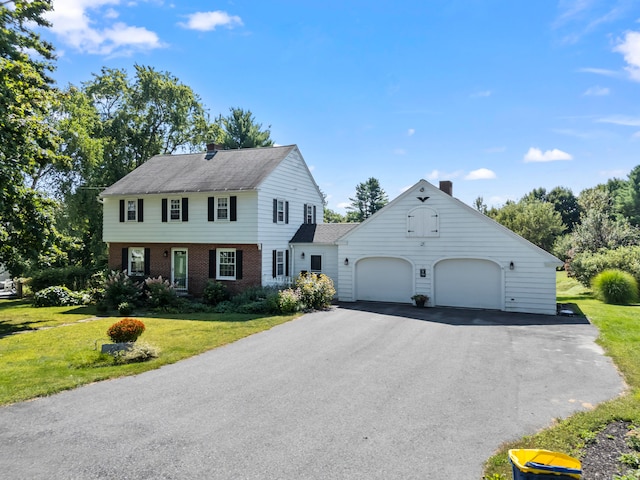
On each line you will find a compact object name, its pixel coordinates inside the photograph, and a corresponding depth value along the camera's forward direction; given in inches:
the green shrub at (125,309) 721.0
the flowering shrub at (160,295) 778.8
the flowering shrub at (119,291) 812.6
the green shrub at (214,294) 804.0
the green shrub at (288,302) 703.7
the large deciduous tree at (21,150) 532.4
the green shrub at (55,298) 901.2
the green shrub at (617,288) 808.9
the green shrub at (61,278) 1003.3
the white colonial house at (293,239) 730.2
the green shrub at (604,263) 883.4
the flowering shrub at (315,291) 749.3
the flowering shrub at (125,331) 424.2
